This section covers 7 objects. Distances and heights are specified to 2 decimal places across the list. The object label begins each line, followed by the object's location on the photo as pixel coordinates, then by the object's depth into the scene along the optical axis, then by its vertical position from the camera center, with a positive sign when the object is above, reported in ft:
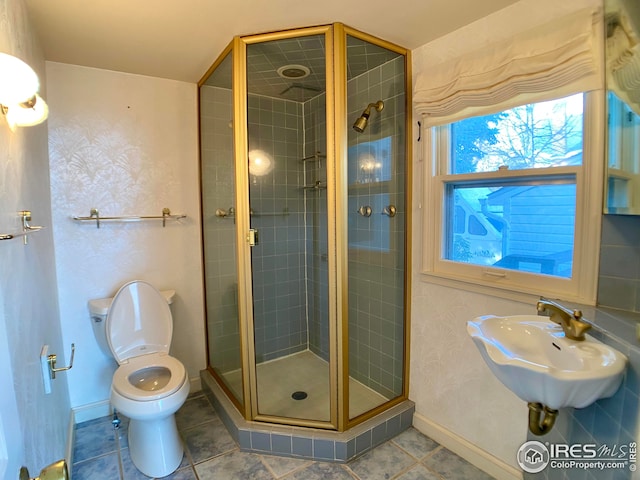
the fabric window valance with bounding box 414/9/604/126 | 4.21 +2.05
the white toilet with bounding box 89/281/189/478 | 5.73 -2.90
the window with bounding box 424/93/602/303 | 4.71 +0.25
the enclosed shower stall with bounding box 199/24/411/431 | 6.14 +0.03
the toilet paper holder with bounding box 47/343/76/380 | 4.65 -1.99
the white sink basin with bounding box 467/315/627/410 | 3.08 -1.49
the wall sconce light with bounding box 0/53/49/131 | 3.22 +1.33
